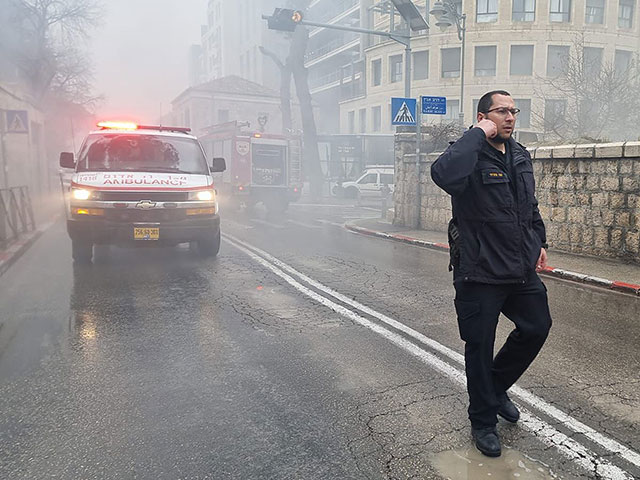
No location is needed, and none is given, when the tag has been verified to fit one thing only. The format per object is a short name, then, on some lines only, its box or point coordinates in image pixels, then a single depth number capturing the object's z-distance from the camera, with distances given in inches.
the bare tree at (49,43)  1277.1
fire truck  786.2
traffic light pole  580.8
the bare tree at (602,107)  738.8
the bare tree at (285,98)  1226.0
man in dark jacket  112.3
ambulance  306.8
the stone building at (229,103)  2119.8
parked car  1020.5
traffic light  564.7
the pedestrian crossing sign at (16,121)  489.4
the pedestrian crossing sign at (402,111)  510.0
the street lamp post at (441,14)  637.9
